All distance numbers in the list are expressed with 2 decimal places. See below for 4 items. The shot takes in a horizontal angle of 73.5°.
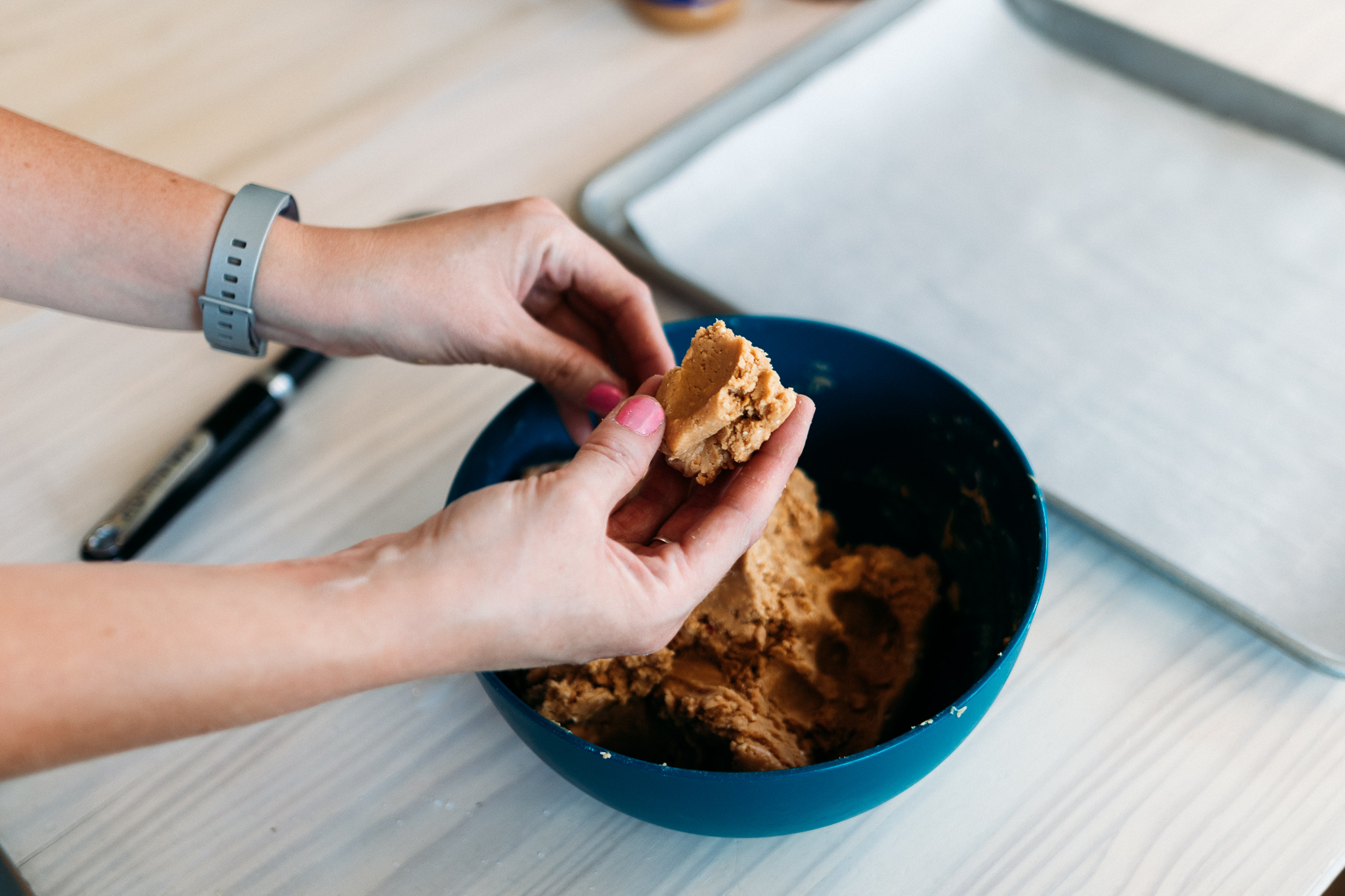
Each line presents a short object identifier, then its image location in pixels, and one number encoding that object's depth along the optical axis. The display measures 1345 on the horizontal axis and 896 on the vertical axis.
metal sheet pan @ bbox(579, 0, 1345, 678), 1.15
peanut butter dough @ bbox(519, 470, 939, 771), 0.71
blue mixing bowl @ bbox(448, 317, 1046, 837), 0.59
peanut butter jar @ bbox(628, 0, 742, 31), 1.37
